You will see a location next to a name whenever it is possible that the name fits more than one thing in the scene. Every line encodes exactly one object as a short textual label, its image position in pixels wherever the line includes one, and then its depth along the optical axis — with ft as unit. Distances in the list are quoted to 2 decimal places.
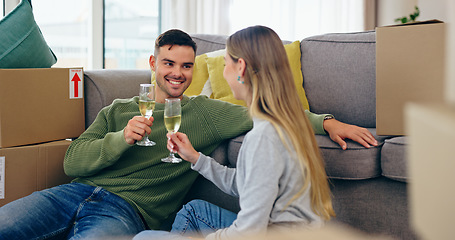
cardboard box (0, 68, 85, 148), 6.18
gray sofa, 5.55
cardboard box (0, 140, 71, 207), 6.15
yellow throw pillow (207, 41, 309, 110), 7.67
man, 5.02
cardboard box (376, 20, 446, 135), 5.16
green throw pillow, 6.35
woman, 3.69
